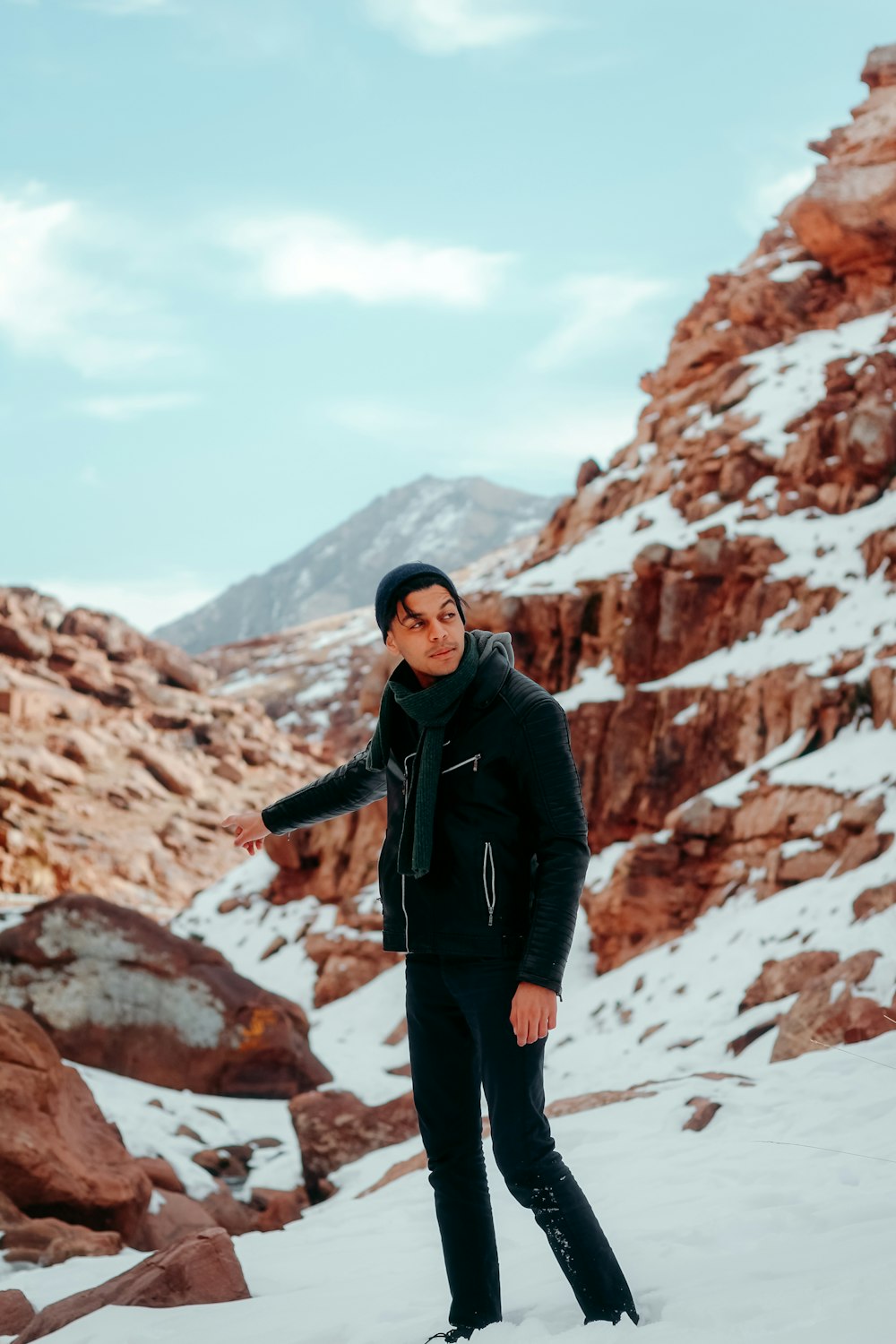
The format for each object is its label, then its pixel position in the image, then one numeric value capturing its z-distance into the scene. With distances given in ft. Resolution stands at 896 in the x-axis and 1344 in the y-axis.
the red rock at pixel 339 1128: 28.68
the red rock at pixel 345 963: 62.28
